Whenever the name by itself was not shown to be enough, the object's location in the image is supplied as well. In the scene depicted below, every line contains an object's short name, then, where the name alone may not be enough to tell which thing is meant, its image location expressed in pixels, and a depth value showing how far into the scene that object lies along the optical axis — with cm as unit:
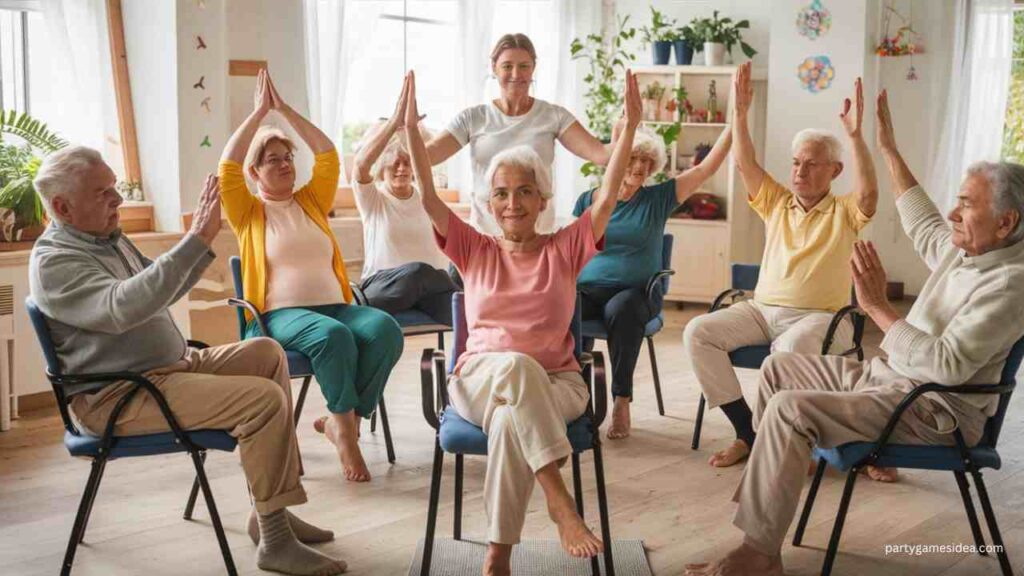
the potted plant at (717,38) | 777
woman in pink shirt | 299
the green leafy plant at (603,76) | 781
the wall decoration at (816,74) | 721
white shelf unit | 772
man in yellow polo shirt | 418
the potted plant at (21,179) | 493
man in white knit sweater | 293
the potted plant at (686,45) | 782
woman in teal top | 463
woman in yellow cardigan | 400
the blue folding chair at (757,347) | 409
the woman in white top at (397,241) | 462
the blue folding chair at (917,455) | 301
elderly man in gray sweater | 290
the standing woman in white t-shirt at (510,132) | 460
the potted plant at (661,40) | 785
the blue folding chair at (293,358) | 391
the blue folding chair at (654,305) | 464
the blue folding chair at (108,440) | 295
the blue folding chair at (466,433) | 306
